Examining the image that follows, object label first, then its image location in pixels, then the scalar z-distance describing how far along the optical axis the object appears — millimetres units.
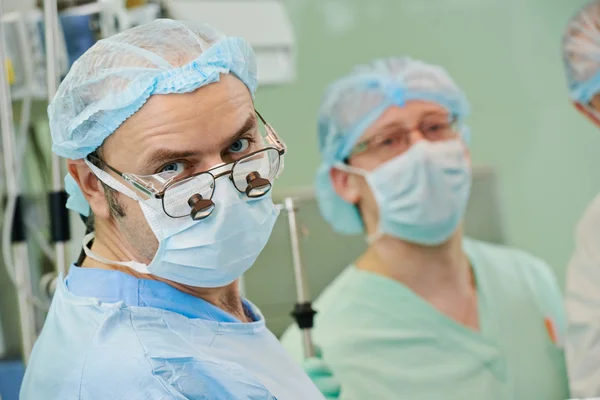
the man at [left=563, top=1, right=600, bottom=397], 1676
